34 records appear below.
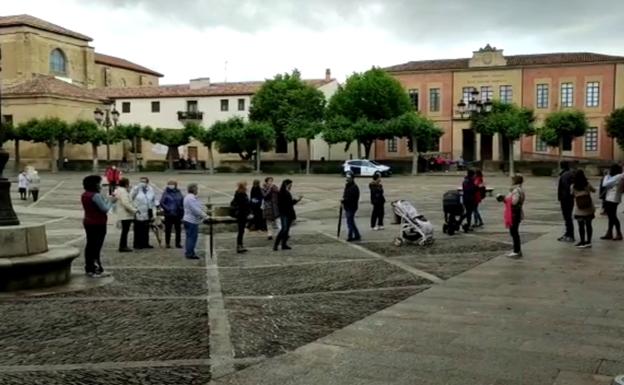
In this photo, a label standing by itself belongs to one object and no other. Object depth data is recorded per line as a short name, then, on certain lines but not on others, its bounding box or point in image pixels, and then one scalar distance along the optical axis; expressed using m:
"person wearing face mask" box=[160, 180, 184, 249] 14.26
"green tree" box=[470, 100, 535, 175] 48.09
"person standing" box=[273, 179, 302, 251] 13.55
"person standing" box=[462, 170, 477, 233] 16.03
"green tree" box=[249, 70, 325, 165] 57.62
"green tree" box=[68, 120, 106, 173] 57.56
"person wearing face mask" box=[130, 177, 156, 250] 13.74
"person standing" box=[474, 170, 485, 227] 16.27
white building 65.00
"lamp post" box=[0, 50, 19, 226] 9.57
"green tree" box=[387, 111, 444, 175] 50.09
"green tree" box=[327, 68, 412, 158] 53.75
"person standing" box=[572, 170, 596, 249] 13.02
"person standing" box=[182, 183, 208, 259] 12.54
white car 47.06
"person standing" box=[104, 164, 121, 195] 27.17
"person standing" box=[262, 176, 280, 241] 15.18
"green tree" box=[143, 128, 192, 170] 59.00
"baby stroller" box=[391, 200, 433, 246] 13.84
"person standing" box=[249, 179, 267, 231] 17.00
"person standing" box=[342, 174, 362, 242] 14.91
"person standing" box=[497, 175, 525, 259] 11.81
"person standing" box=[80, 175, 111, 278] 10.17
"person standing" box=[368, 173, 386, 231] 17.27
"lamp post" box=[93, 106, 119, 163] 39.61
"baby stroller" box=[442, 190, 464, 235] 15.44
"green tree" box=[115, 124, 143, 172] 59.16
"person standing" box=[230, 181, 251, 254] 13.52
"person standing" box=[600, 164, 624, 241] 13.81
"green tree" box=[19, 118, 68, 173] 56.06
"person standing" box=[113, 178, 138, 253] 13.40
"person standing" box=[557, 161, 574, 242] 13.91
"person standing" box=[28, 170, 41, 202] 27.48
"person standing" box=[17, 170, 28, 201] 27.78
